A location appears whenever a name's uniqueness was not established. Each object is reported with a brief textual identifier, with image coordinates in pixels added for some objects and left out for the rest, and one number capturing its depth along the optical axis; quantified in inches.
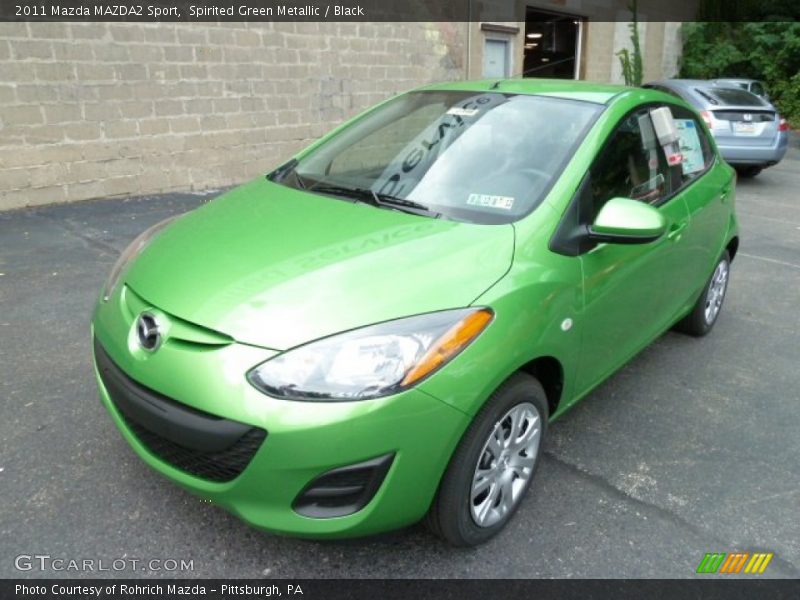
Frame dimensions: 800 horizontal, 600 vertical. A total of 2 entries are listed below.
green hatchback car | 72.4
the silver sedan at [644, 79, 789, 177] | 381.4
